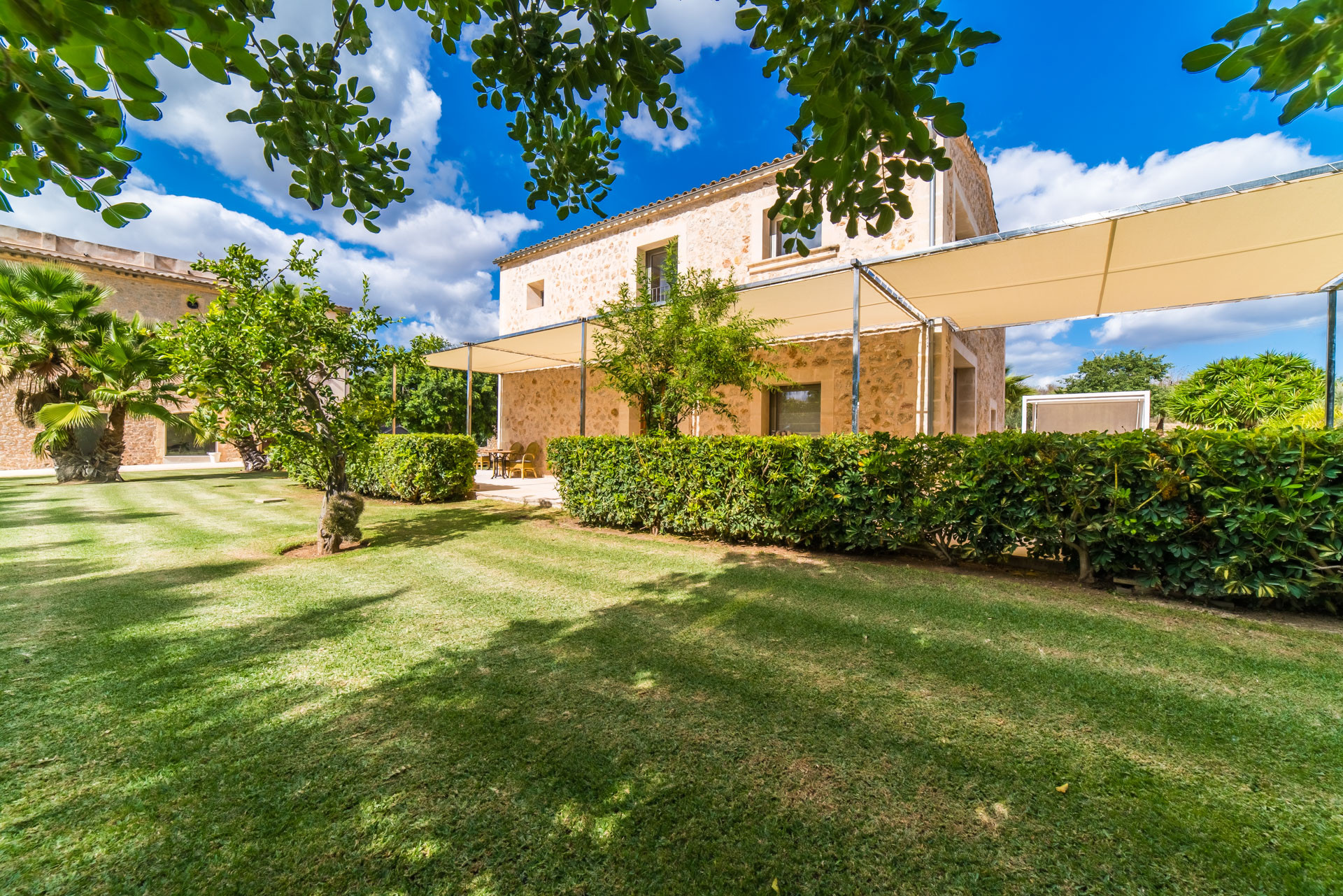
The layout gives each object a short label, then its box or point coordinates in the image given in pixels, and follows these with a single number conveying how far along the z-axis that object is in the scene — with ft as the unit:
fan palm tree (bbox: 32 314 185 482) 38.19
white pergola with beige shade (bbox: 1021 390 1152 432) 31.68
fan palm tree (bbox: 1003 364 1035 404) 76.89
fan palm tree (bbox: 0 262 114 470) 35.88
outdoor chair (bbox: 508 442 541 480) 44.15
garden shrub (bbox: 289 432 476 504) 30.99
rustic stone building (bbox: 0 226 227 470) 54.39
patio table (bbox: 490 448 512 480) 44.73
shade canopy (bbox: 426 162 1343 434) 13.24
